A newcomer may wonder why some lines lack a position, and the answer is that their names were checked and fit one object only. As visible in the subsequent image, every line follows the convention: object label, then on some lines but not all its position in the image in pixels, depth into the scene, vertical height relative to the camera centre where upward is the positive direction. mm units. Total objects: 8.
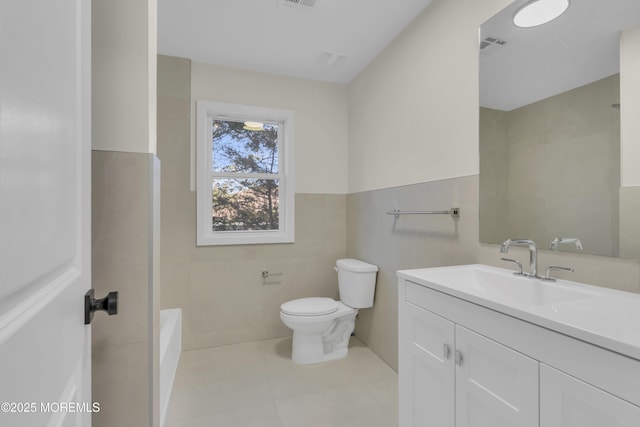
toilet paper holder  2699 -539
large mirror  1069 +353
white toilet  2250 -775
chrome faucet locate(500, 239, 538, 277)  1235 -154
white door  350 +4
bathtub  1696 -877
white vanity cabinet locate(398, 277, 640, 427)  676 -453
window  2584 +353
